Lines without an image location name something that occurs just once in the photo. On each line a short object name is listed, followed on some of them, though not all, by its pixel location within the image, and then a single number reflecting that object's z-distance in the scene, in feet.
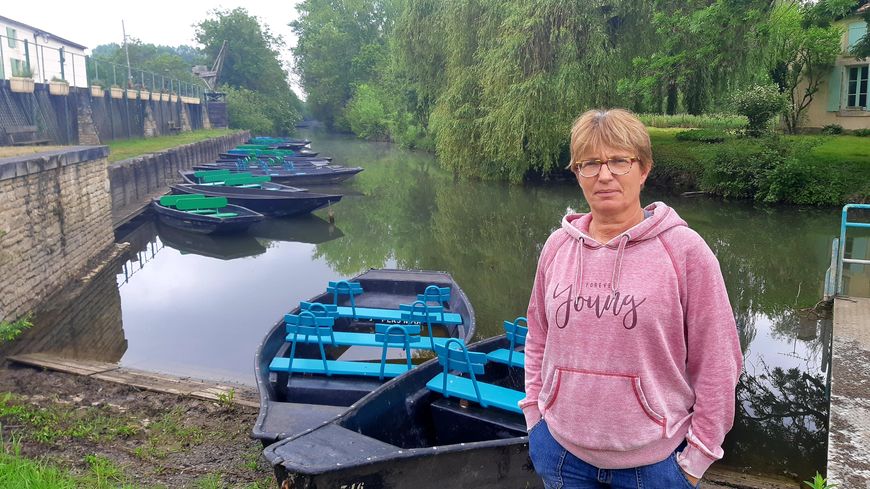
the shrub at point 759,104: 55.01
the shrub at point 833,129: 64.75
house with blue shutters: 64.18
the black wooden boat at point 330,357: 15.12
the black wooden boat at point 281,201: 53.88
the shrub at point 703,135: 61.53
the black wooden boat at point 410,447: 11.79
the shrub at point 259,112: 156.25
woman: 5.58
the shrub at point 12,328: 23.62
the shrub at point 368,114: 153.07
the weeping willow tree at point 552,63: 53.57
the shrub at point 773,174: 51.06
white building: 55.67
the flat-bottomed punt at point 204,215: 47.03
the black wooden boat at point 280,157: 85.92
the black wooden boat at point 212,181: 62.40
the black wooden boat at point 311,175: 72.90
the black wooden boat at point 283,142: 117.00
